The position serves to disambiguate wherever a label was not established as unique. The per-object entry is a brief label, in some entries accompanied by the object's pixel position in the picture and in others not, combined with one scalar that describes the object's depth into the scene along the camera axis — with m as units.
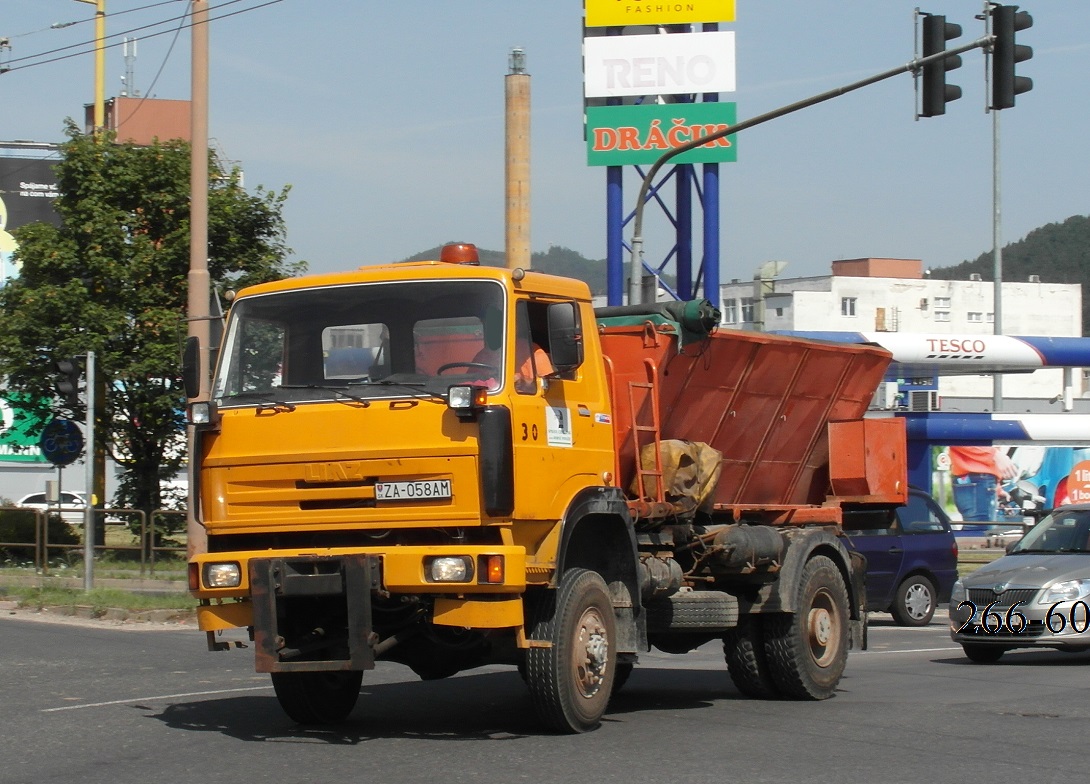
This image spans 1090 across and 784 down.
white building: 92.25
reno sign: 30.80
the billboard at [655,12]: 30.98
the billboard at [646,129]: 30.56
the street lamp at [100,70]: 37.16
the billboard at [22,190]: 48.53
